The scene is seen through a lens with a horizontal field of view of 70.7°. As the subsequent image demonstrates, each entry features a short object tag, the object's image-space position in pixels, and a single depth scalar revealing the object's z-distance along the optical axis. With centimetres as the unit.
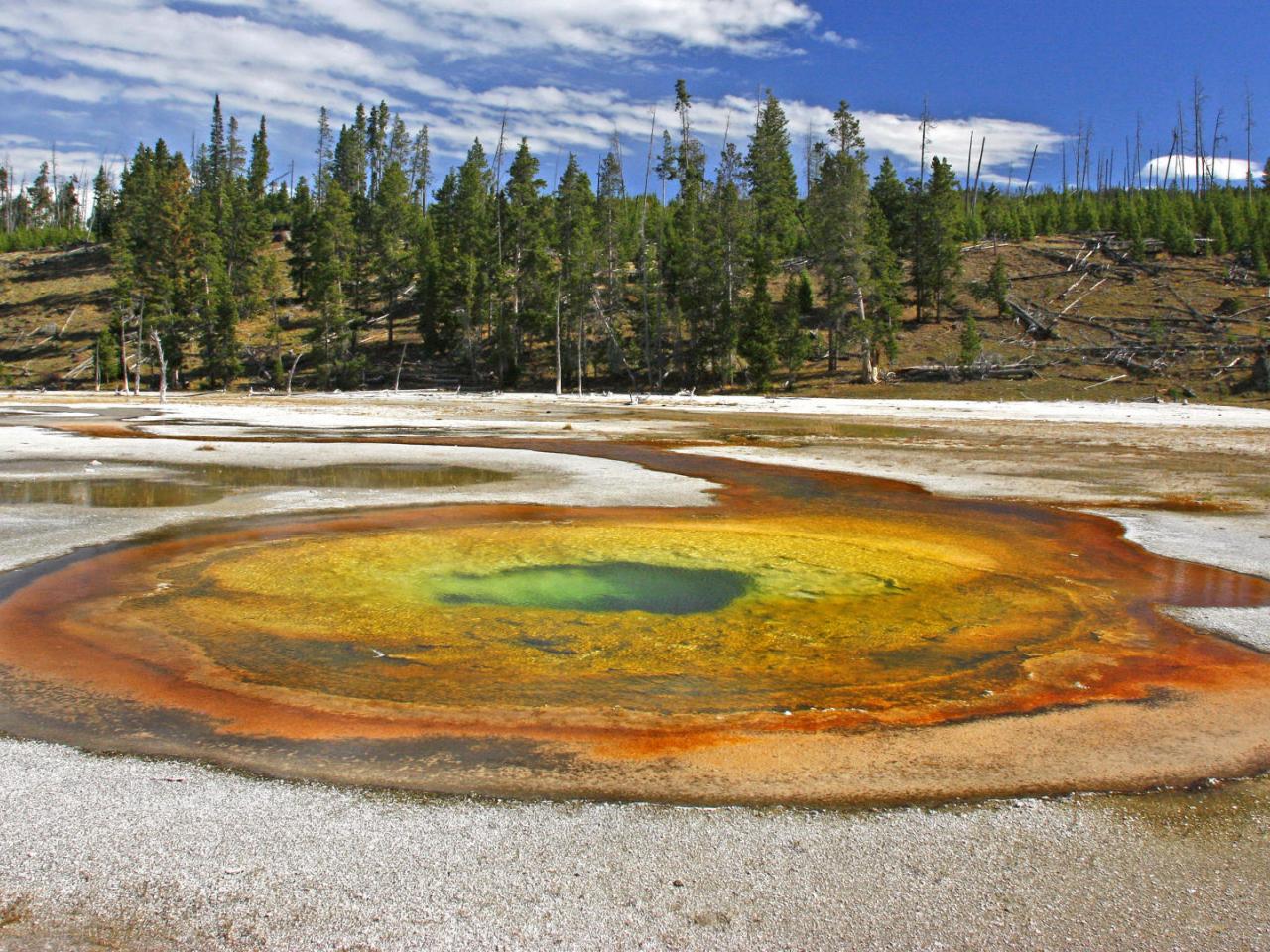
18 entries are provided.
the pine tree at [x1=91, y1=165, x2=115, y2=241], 11009
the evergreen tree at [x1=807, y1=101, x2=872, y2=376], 5566
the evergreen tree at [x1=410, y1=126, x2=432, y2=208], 11994
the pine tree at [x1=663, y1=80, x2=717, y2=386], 6369
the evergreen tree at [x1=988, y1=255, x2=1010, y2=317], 6300
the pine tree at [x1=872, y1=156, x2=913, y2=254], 6788
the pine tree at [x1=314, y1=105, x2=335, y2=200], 12254
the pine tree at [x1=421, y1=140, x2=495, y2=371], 6956
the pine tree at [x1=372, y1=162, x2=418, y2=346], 7400
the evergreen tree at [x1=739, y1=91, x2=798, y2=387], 5753
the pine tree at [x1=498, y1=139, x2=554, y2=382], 6738
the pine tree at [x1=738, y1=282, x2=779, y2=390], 5697
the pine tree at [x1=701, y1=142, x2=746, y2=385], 6119
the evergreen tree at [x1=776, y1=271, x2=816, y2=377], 5731
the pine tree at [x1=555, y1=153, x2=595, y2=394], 6384
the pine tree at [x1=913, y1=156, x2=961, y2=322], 6338
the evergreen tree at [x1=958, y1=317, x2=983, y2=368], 5322
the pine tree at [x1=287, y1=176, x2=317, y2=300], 8719
